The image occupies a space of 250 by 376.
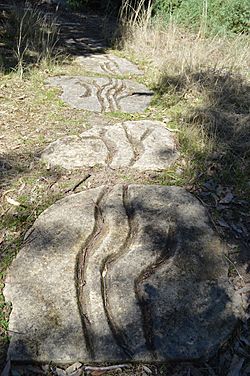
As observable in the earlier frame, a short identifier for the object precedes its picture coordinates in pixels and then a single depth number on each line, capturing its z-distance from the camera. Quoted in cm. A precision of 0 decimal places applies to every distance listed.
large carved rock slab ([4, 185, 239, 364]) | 144
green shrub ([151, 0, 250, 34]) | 591
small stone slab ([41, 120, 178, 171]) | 246
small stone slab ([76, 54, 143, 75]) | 435
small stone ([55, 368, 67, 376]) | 136
